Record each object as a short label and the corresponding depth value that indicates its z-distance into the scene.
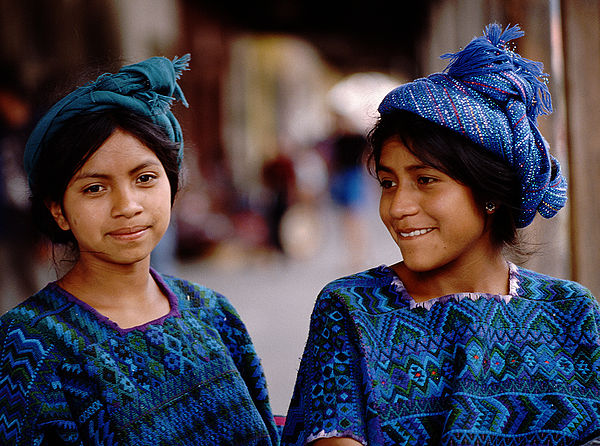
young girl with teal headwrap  2.70
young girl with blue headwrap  2.70
